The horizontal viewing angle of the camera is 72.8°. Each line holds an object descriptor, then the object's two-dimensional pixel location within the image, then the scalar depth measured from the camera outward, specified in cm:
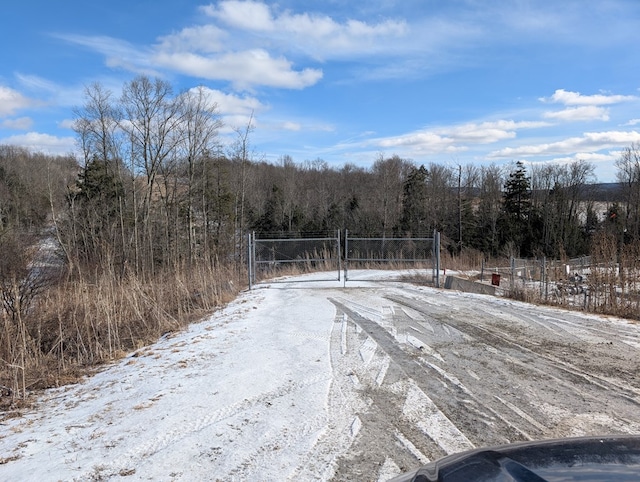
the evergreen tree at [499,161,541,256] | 5422
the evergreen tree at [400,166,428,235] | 5241
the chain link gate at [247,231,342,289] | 1730
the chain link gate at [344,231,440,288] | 2198
